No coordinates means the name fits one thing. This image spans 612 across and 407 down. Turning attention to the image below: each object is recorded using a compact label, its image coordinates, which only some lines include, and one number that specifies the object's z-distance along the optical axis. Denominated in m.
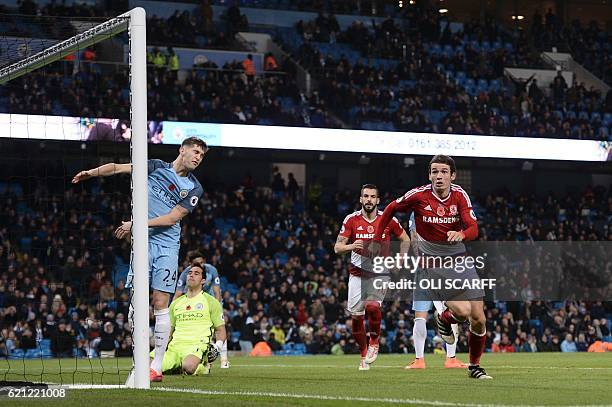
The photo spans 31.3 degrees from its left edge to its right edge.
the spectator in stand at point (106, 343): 23.50
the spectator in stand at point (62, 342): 22.58
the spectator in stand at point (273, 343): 29.62
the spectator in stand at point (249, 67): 38.00
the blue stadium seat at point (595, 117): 42.69
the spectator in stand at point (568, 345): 32.94
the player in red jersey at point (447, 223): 12.41
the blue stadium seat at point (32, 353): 23.63
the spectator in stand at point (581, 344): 33.38
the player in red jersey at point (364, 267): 15.72
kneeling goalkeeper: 14.23
